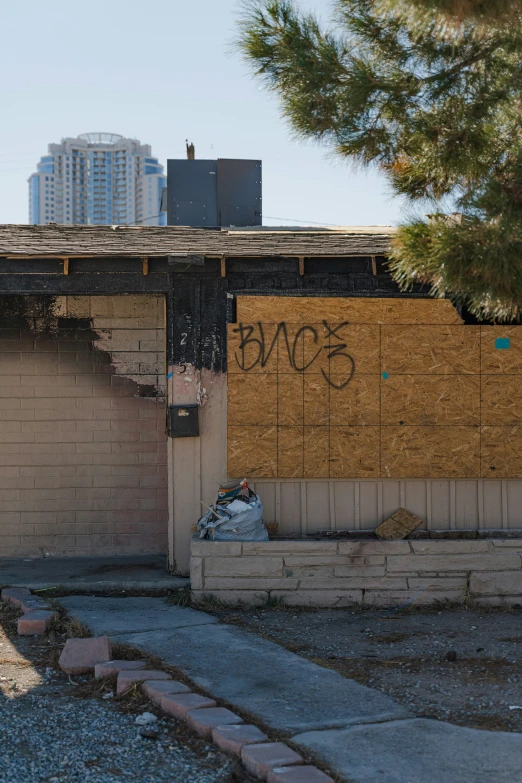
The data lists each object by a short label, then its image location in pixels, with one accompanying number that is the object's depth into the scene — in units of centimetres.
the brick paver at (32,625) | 751
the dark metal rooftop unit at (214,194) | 1559
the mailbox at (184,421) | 917
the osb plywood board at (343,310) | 917
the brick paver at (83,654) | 651
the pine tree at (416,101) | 629
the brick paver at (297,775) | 450
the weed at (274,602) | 842
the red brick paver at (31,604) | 799
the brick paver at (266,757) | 470
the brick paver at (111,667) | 629
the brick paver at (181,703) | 555
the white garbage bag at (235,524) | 859
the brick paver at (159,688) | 579
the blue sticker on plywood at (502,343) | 920
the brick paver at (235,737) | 500
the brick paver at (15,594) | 829
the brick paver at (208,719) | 527
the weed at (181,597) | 845
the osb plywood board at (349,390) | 916
